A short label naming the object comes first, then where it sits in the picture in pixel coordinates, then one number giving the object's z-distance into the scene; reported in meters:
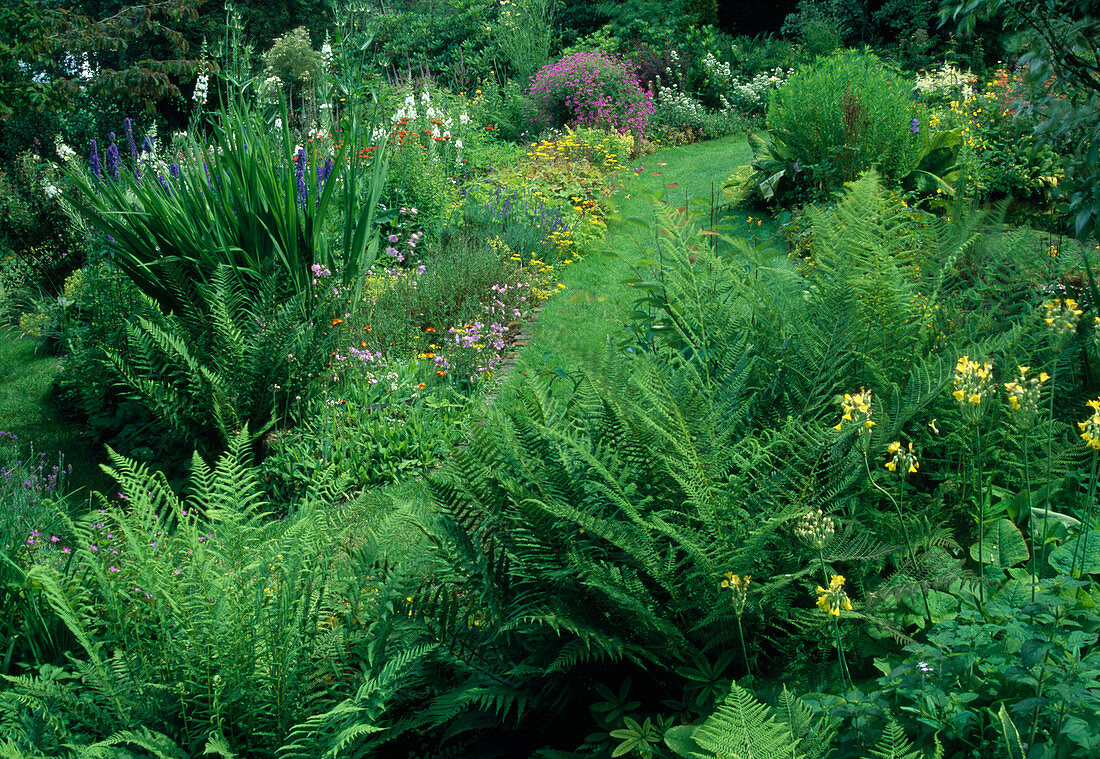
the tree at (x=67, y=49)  5.74
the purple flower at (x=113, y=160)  5.20
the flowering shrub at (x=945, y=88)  8.65
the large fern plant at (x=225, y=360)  3.90
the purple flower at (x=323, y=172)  5.68
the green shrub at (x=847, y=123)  6.41
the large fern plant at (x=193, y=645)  1.78
